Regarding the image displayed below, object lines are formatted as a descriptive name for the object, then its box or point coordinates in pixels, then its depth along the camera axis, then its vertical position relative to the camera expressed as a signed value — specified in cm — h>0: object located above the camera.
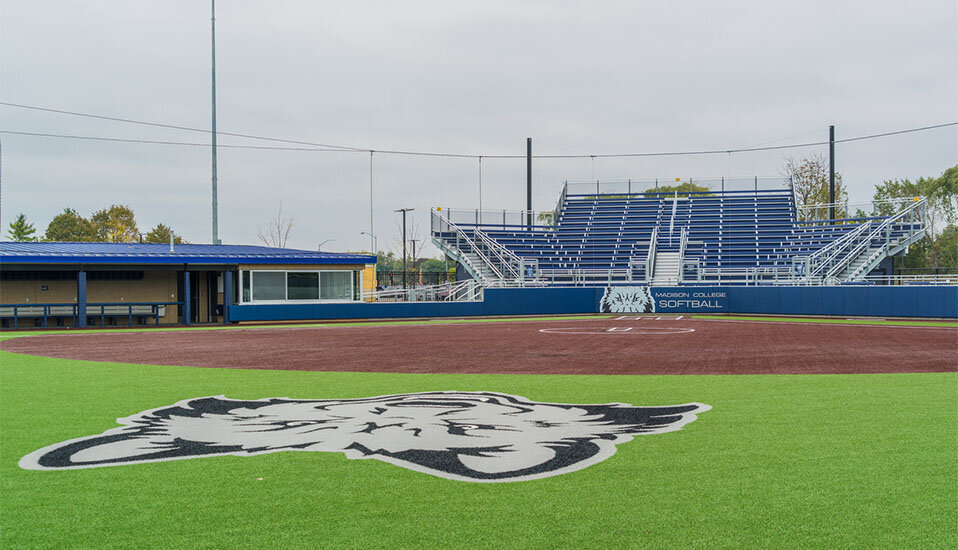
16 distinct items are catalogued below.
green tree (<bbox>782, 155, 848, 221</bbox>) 7100 +867
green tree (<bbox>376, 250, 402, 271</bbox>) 12465 +317
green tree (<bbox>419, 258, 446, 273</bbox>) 11760 +225
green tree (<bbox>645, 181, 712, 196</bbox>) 5609 +770
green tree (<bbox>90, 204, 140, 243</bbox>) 7788 +623
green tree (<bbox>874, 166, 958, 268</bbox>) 6228 +431
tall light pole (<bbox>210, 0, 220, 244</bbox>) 4153 +1326
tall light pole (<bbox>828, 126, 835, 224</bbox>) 5591 +830
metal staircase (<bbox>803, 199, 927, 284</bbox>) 4206 +154
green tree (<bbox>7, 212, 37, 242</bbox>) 7988 +582
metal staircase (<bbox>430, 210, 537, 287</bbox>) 4494 +157
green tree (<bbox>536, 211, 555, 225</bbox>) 9260 +754
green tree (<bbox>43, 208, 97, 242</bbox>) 7631 +574
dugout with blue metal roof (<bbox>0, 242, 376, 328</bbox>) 3228 +5
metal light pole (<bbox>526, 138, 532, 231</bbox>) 5891 +818
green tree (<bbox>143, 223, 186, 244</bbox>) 8469 +539
